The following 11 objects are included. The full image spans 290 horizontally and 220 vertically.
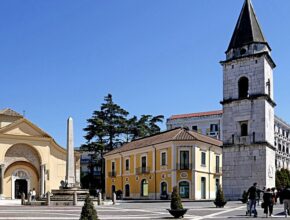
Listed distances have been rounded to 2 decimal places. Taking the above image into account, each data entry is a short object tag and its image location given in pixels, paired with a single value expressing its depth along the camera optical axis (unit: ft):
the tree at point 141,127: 241.96
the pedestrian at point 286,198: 69.15
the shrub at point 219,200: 94.63
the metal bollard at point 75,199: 108.23
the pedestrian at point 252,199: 71.77
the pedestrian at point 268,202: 70.34
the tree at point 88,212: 36.90
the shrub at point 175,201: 66.49
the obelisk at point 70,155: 119.96
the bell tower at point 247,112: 128.98
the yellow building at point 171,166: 166.30
